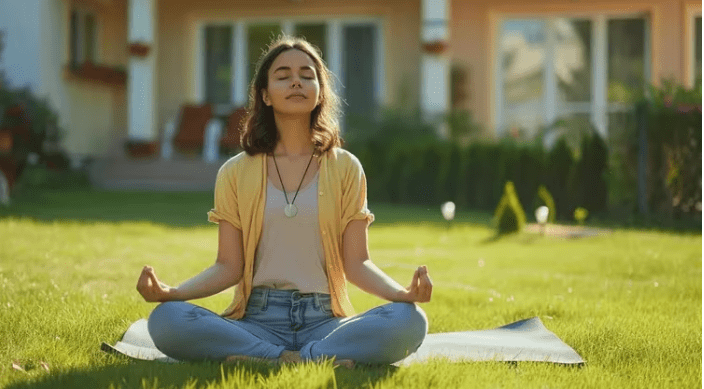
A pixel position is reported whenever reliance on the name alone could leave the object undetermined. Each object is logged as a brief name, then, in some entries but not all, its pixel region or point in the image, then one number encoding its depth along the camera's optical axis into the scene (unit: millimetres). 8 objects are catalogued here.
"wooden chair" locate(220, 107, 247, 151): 13352
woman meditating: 2941
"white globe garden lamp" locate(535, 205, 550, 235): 7082
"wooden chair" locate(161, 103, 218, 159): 13844
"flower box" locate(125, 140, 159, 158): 13617
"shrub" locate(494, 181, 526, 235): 7391
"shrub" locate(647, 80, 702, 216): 8297
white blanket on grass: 2977
